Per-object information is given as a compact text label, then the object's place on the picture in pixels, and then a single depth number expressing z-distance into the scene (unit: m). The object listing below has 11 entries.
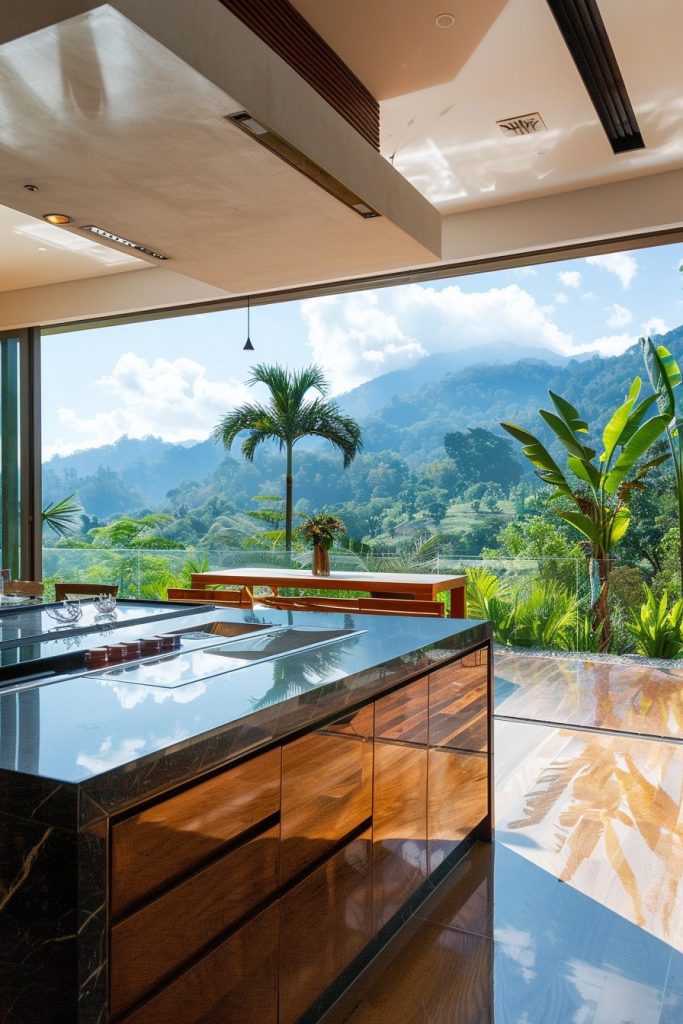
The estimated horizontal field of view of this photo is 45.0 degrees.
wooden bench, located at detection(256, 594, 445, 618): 4.76
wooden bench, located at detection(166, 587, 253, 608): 4.99
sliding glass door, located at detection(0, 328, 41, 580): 8.16
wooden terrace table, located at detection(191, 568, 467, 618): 5.33
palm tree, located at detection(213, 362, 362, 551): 7.16
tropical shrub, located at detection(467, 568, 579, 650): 5.36
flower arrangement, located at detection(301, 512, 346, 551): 5.89
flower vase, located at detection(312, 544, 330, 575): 5.93
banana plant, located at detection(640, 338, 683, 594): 5.55
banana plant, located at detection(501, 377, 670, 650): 5.54
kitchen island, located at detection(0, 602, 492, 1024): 1.19
